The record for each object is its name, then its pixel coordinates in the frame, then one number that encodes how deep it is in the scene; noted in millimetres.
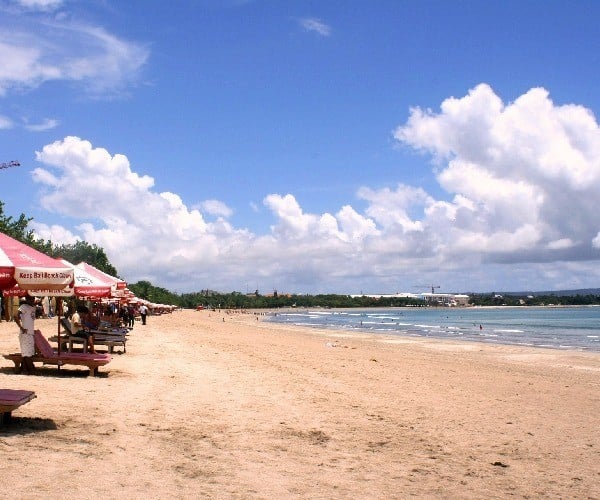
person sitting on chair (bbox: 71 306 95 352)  14573
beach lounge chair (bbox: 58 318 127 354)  14430
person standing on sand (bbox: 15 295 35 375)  11367
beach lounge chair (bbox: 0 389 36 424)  7004
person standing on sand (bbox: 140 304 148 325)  42291
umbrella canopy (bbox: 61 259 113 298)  12914
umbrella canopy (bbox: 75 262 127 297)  14298
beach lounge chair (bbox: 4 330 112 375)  11656
